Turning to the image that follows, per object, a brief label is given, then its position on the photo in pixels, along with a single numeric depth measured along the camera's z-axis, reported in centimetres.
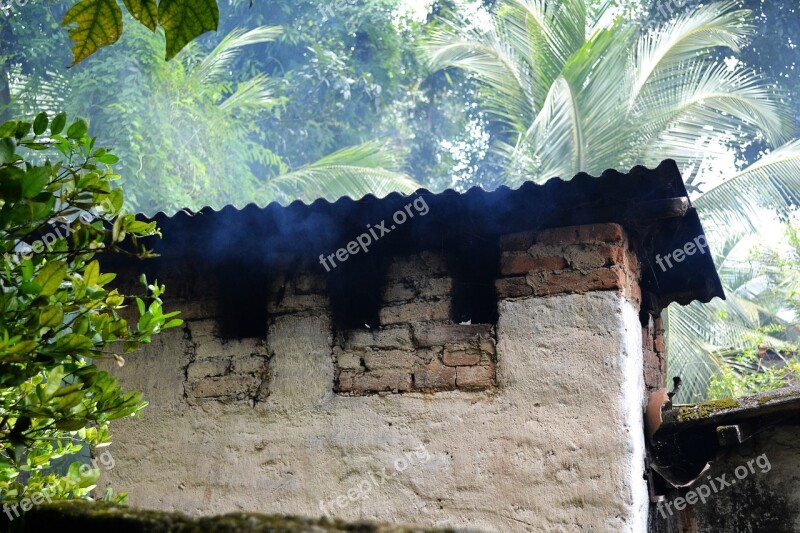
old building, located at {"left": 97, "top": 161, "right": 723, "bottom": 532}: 356
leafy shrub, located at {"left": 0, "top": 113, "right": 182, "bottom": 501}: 194
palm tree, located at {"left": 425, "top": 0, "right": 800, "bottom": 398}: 1058
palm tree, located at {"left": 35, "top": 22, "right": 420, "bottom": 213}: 1280
